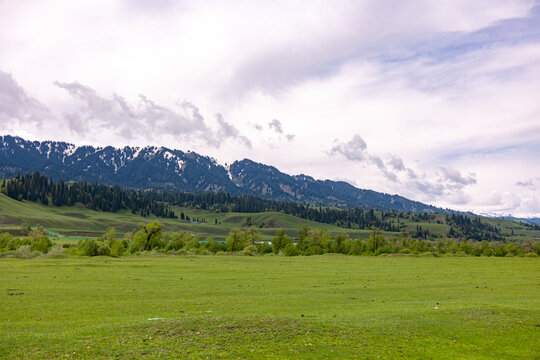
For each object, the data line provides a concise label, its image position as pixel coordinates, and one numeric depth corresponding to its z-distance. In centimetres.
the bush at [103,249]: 8119
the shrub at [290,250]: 11881
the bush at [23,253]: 7188
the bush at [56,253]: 7388
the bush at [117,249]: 8349
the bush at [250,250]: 10858
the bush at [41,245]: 8709
